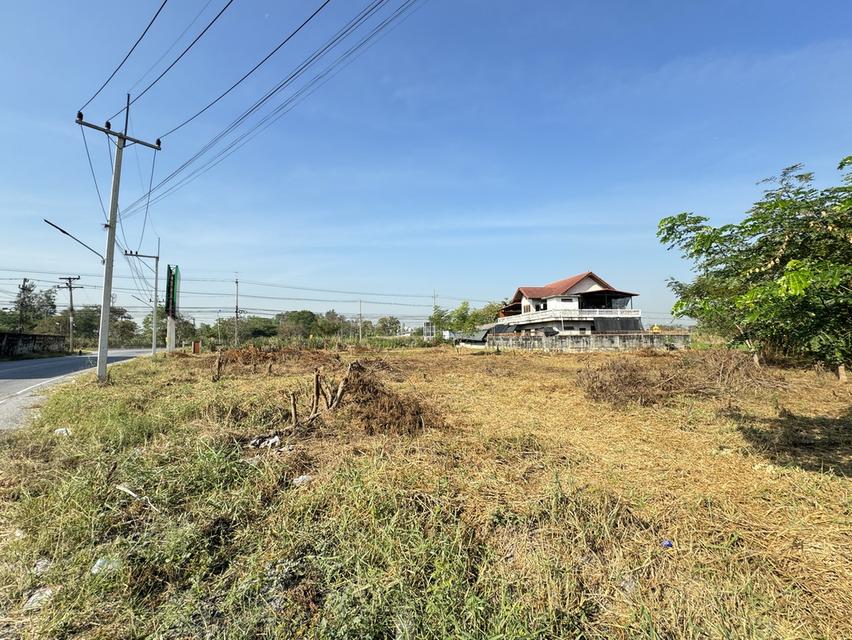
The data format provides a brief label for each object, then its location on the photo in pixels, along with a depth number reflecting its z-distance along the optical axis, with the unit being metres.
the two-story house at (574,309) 42.28
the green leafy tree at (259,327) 51.84
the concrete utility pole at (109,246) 10.51
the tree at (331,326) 49.31
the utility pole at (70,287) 41.40
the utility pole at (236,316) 38.97
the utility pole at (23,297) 40.82
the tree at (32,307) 42.41
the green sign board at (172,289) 26.41
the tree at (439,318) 42.15
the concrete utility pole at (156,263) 25.97
